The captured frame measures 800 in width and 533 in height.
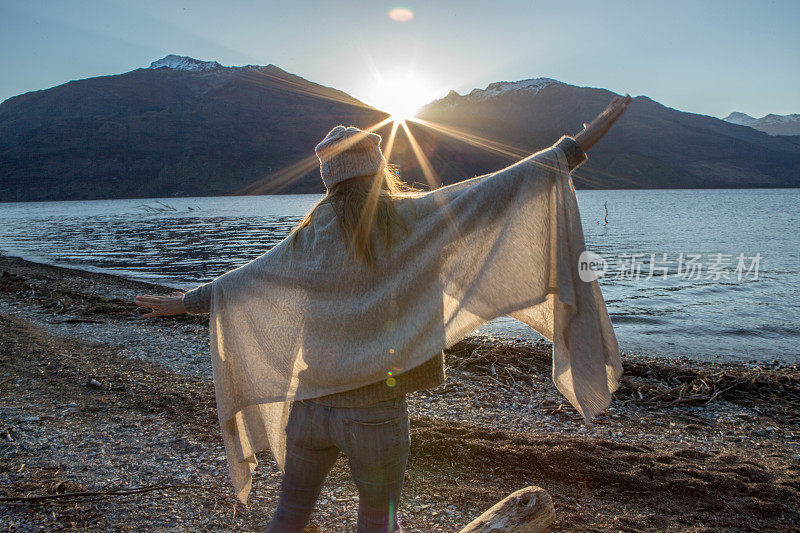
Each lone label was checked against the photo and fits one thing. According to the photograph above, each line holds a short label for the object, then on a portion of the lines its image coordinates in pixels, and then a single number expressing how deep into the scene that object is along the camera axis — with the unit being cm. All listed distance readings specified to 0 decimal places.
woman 184
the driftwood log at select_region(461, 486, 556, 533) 268
